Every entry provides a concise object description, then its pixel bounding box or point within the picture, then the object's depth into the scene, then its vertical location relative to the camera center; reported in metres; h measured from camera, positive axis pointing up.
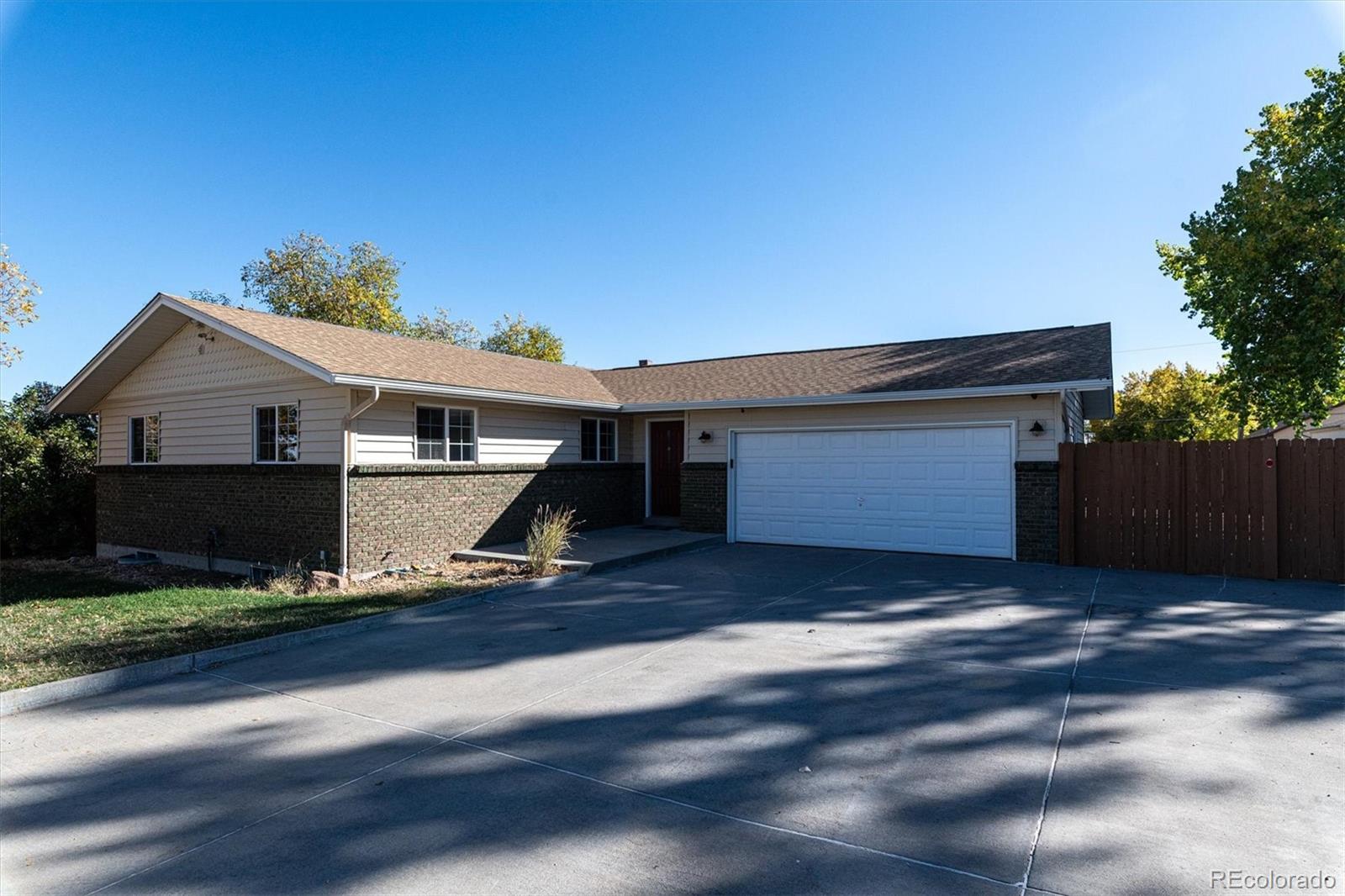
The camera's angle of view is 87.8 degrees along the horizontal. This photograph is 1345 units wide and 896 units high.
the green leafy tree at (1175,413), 24.38 +1.83
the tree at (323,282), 30.92 +8.47
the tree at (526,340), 39.28 +7.26
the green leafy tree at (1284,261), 14.36 +4.39
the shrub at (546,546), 10.49 -1.20
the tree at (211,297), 35.69 +9.03
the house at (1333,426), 23.14 +1.22
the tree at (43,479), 15.97 -0.17
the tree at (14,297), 16.50 +4.21
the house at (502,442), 11.22 +0.48
